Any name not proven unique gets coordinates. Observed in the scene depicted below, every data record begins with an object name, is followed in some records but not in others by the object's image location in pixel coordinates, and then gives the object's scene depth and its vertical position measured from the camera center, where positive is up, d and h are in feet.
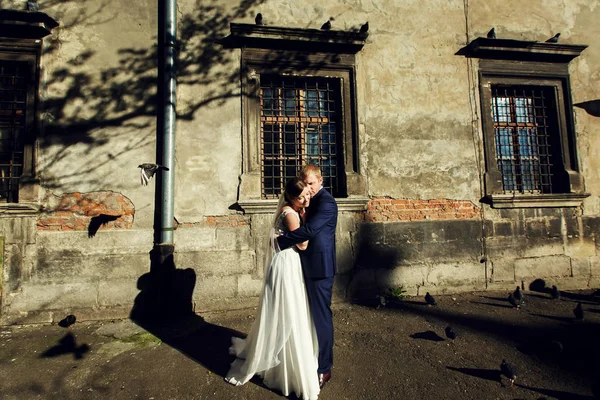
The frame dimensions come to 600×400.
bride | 8.33 -2.82
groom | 8.75 -1.17
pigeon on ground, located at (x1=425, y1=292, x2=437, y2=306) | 14.96 -3.79
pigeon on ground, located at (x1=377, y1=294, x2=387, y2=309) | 14.73 -3.76
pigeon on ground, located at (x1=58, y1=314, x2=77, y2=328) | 13.28 -3.84
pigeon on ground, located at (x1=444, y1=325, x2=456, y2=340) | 11.53 -4.20
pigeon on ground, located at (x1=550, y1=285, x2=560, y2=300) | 15.79 -3.89
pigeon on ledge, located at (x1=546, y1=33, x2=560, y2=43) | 17.86 +10.18
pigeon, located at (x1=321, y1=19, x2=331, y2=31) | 16.01 +10.16
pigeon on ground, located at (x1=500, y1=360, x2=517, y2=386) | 8.77 -4.35
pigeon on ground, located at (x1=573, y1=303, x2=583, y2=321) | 13.24 -4.13
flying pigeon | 13.33 +2.52
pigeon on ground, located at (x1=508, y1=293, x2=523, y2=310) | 14.75 -3.99
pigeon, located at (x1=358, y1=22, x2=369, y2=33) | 16.04 +10.03
